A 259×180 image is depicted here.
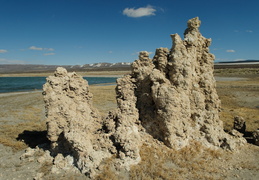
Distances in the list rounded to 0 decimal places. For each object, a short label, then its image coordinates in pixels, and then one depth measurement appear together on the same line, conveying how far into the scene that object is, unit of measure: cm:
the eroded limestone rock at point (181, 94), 1043
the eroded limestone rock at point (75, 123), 909
